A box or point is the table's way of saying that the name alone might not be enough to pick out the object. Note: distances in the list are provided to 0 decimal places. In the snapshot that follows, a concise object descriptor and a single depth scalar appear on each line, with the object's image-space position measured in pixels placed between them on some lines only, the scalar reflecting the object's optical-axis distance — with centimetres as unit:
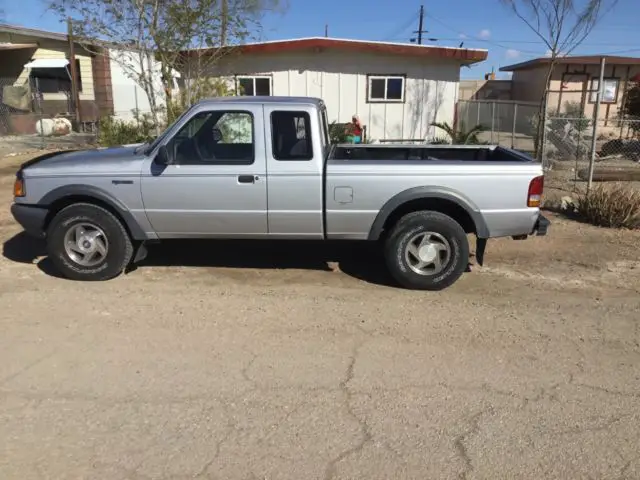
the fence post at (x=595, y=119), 917
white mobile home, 1611
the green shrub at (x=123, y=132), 1480
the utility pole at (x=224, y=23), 1311
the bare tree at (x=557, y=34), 1231
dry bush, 801
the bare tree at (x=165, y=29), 1253
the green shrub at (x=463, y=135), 1458
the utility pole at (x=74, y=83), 2178
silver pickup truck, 541
